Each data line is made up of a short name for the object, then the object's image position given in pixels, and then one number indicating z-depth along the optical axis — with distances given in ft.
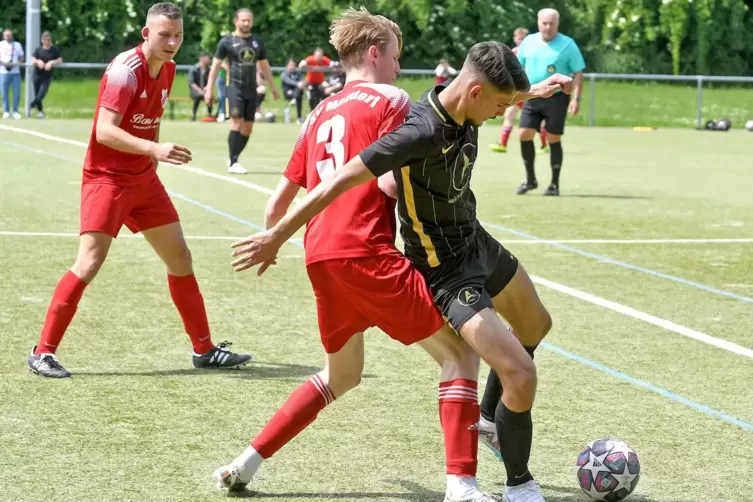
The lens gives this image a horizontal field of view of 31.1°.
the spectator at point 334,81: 109.67
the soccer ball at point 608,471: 16.22
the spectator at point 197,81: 108.99
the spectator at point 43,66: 100.07
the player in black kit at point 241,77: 57.77
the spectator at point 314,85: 107.24
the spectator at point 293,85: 110.11
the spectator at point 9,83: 98.27
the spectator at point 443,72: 104.97
